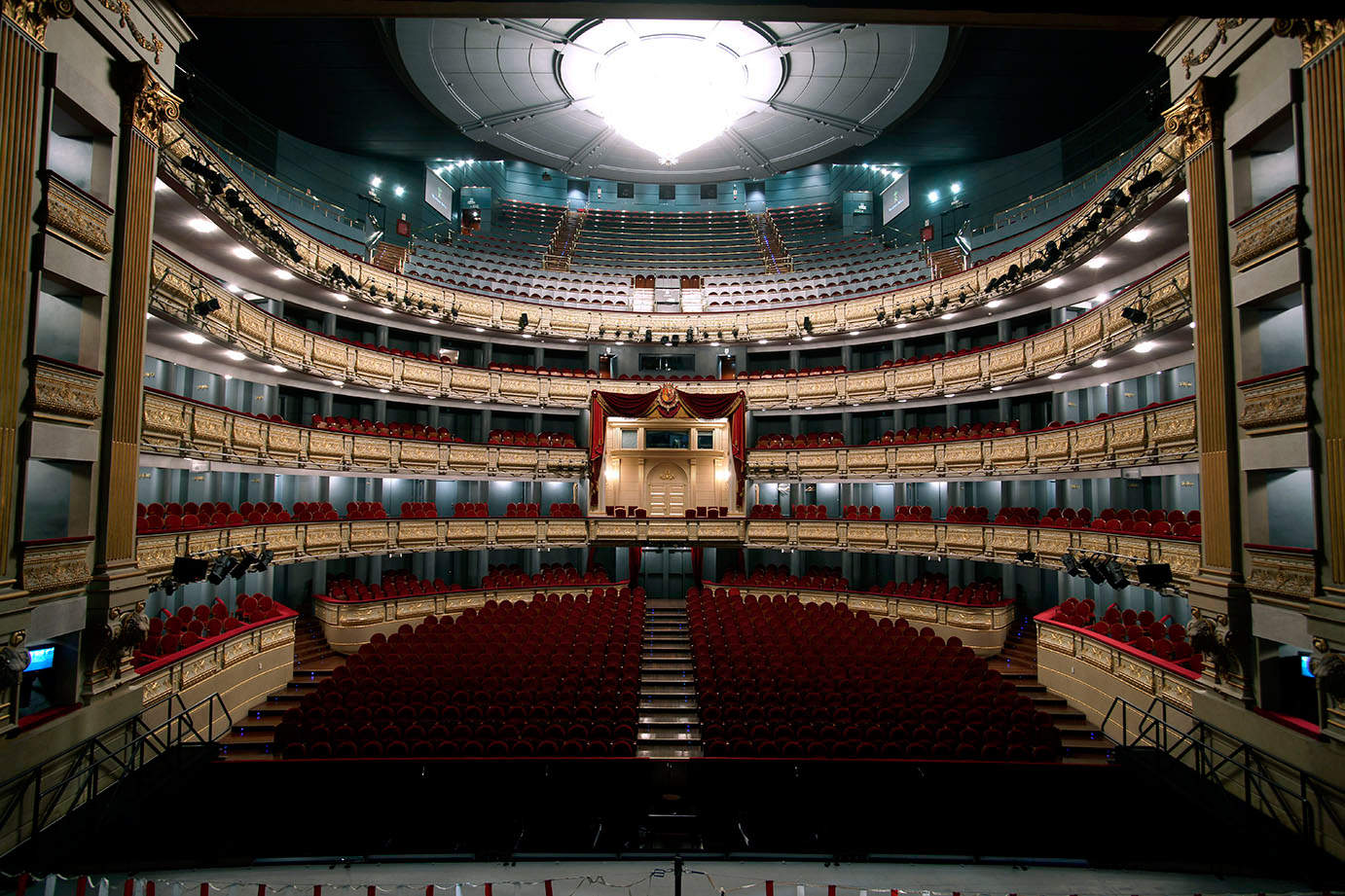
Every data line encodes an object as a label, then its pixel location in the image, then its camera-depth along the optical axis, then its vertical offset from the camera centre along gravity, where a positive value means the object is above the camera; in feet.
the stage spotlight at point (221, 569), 30.99 -3.94
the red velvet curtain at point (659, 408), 67.36 +9.07
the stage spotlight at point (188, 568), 28.96 -3.58
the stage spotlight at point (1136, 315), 34.65 +9.88
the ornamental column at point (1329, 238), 19.99 +8.23
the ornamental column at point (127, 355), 24.62 +5.40
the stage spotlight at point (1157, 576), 29.07 -3.68
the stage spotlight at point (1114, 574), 32.19 -4.08
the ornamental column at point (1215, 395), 24.11 +4.01
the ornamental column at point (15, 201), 19.99 +9.18
